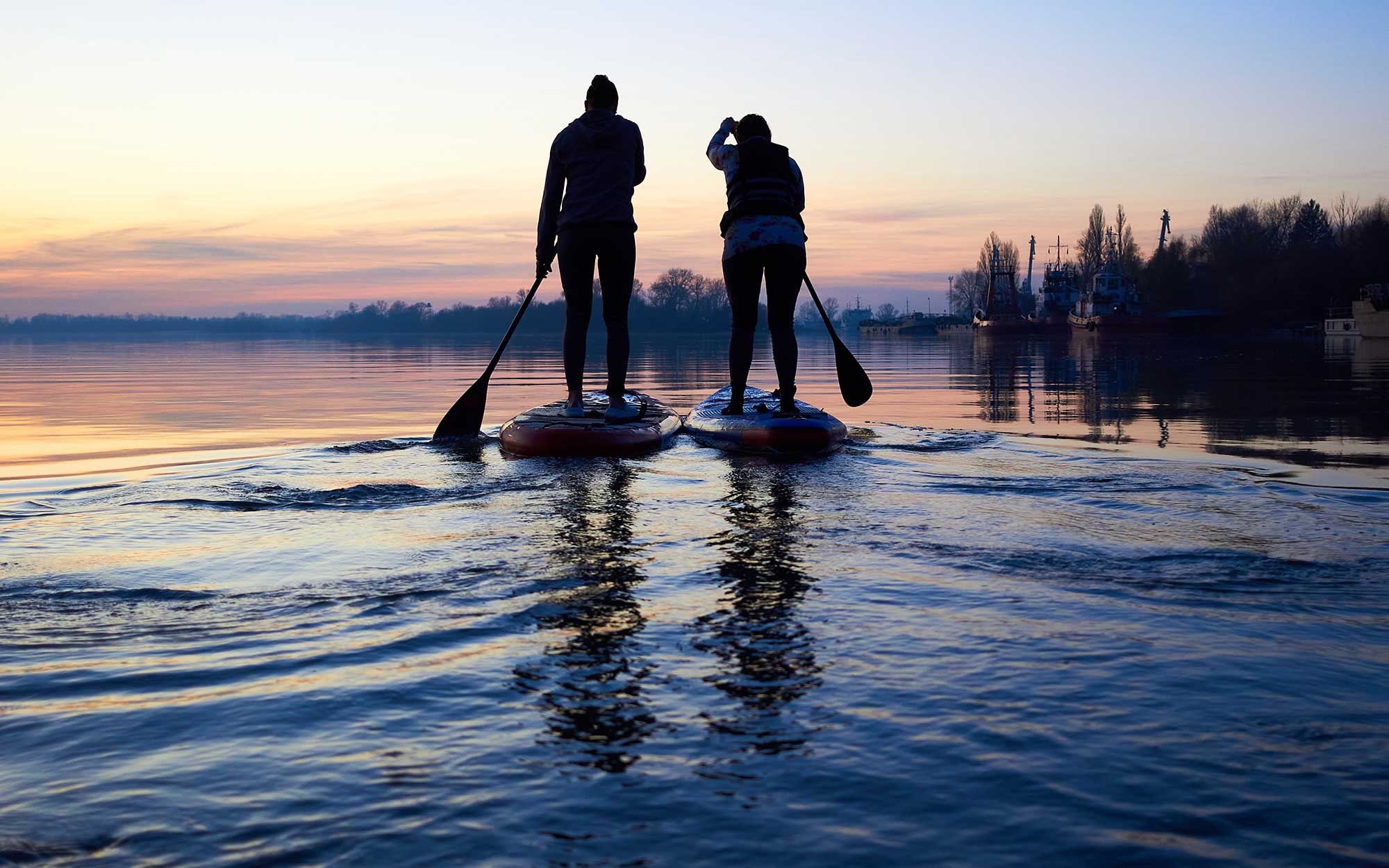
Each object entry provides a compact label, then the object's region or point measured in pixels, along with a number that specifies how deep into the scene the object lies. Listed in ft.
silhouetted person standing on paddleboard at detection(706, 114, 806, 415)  25.48
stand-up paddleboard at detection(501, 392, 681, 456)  23.09
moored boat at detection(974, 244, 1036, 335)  283.59
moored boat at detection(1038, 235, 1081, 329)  307.37
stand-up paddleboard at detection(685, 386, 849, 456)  23.41
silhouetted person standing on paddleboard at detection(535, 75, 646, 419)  25.00
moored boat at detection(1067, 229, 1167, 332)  252.01
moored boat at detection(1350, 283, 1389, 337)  161.99
